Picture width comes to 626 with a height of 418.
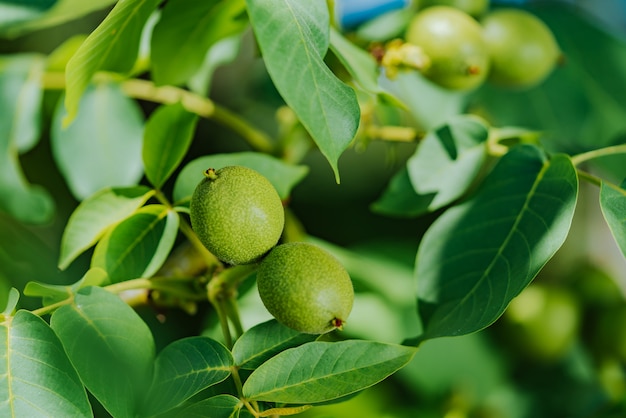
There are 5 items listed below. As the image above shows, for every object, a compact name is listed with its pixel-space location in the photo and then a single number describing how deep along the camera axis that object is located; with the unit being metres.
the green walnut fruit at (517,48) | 0.70
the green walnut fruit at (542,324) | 0.79
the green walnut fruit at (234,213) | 0.50
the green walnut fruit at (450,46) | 0.66
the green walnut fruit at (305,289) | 0.50
